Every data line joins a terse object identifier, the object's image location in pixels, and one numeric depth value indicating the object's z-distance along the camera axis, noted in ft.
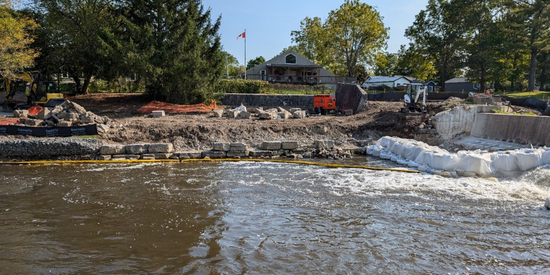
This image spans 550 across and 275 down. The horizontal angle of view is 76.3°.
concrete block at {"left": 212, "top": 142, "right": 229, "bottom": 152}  47.16
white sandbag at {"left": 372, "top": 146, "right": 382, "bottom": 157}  48.65
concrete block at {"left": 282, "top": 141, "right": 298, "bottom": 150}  49.01
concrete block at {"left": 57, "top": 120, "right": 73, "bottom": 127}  48.62
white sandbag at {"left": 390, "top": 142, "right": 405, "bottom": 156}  46.30
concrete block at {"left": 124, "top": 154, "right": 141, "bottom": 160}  44.73
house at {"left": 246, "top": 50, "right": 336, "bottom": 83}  153.38
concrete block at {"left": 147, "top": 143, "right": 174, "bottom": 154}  45.42
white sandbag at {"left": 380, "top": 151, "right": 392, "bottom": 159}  46.93
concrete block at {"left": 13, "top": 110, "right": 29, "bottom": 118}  57.30
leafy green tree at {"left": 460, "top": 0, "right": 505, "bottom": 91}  116.88
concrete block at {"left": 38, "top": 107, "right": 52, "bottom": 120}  51.04
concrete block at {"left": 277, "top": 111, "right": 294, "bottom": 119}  68.33
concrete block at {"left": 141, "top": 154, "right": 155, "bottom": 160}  44.94
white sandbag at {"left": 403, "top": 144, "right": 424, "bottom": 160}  43.45
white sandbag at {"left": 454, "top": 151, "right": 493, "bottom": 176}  35.86
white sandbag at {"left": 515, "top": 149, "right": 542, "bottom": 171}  35.08
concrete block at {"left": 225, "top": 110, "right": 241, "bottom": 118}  65.96
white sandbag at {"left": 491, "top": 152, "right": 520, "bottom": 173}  35.73
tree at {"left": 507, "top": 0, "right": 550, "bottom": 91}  95.25
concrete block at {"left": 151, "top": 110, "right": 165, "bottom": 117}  64.85
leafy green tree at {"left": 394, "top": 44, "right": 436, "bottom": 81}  148.05
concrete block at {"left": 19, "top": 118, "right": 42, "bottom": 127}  49.62
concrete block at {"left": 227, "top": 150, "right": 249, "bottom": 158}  47.34
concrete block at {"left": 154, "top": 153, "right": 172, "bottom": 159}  45.32
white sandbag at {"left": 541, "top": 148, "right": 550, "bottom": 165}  34.97
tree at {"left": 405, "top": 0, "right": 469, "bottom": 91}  127.13
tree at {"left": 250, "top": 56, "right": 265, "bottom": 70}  267.80
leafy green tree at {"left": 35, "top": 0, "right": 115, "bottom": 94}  83.41
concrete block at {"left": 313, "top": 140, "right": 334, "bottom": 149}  50.62
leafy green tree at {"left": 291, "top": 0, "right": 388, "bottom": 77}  151.84
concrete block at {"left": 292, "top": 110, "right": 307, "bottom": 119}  69.72
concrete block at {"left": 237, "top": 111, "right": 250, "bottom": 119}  66.33
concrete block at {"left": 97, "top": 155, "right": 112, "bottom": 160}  44.39
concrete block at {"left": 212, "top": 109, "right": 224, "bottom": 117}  66.73
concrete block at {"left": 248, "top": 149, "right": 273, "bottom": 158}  47.97
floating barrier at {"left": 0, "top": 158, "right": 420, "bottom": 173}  41.24
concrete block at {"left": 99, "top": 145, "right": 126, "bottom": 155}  44.55
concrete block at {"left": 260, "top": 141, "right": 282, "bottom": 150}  48.70
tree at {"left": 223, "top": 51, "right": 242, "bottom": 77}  268.93
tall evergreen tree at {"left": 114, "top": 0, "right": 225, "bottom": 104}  70.13
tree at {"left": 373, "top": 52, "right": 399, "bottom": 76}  204.29
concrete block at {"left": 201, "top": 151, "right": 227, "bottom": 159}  46.86
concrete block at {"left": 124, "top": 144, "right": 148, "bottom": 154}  45.14
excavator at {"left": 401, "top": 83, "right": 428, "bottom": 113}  62.69
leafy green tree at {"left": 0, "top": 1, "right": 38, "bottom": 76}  65.62
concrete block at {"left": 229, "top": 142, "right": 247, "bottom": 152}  47.39
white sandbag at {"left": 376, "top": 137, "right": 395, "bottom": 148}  49.38
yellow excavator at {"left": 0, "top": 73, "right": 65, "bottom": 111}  77.92
